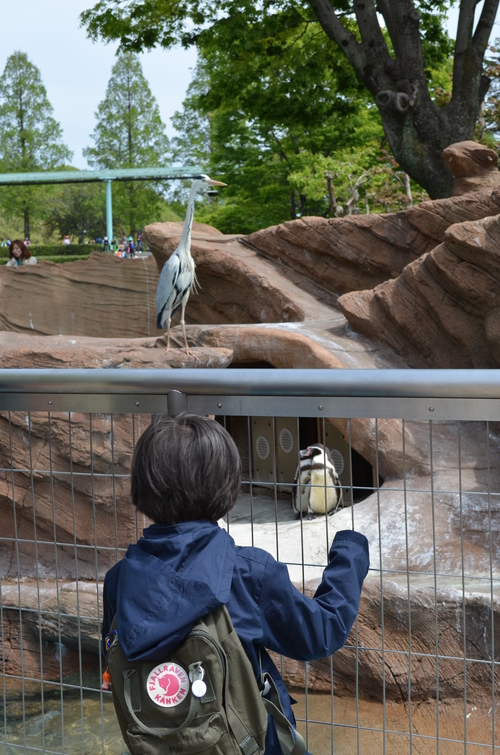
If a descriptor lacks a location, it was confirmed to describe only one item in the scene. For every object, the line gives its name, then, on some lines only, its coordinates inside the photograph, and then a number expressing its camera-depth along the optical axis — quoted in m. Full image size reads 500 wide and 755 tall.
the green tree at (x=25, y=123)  34.81
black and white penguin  7.60
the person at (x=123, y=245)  32.52
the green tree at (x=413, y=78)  10.58
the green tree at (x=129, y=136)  34.59
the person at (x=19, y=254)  16.40
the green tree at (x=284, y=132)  12.77
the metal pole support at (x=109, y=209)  31.38
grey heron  7.07
